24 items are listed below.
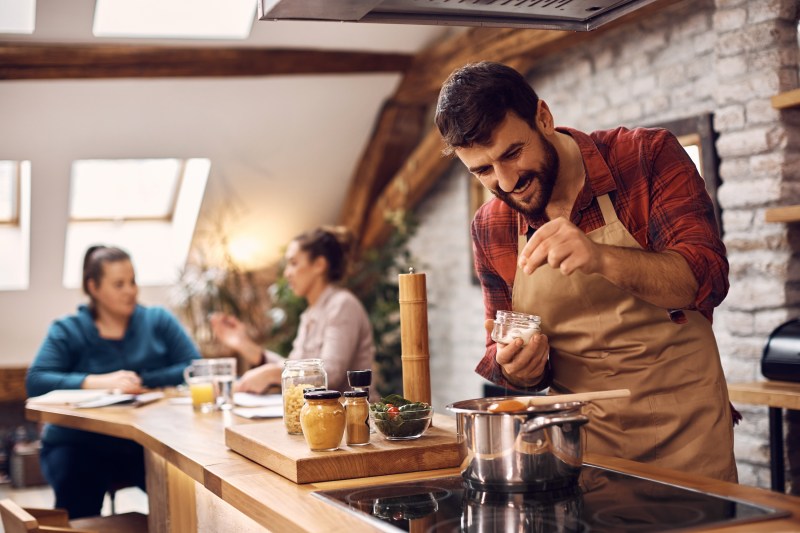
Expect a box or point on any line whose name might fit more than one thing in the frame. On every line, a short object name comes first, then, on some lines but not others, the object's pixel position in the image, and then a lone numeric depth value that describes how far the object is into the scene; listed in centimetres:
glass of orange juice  343
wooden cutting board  183
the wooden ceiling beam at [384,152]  682
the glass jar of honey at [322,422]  192
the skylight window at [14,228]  685
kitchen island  150
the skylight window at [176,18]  586
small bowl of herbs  200
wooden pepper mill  215
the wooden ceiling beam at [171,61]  566
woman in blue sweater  409
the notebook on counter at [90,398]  373
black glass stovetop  135
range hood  194
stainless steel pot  151
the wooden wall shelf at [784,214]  358
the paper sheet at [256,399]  339
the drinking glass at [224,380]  353
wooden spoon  164
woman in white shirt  400
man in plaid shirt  193
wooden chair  224
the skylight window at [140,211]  716
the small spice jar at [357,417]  198
